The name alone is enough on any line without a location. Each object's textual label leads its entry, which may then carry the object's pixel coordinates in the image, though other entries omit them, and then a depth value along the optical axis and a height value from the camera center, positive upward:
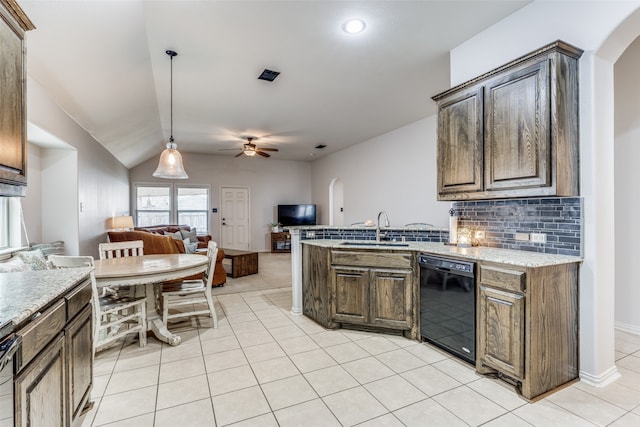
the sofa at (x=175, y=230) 6.85 -0.33
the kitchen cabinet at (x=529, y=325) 2.01 -0.76
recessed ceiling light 2.64 +1.64
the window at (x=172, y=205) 8.22 +0.28
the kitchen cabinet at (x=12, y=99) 1.53 +0.60
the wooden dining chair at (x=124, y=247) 3.52 -0.38
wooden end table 5.79 -0.91
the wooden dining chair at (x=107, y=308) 2.34 -0.80
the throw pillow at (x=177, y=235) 6.18 -0.40
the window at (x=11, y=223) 3.10 -0.07
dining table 2.55 -0.49
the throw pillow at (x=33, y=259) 2.64 -0.38
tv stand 9.30 -0.82
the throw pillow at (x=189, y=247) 5.60 -0.59
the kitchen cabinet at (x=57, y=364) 1.10 -0.63
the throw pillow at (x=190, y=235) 6.81 -0.44
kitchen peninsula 2.02 -0.69
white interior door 9.03 -0.06
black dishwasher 2.39 -0.75
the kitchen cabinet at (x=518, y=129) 2.15 +0.65
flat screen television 9.45 -0.01
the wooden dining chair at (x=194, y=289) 3.10 -0.78
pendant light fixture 3.57 +0.58
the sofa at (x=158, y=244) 4.77 -0.44
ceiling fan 6.23 +1.31
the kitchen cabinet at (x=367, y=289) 2.91 -0.74
